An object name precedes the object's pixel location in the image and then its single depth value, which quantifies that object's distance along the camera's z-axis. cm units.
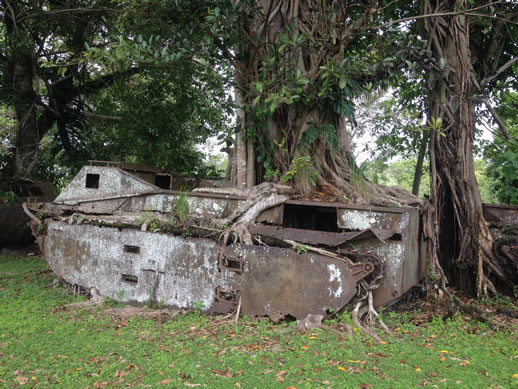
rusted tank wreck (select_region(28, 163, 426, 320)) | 489
